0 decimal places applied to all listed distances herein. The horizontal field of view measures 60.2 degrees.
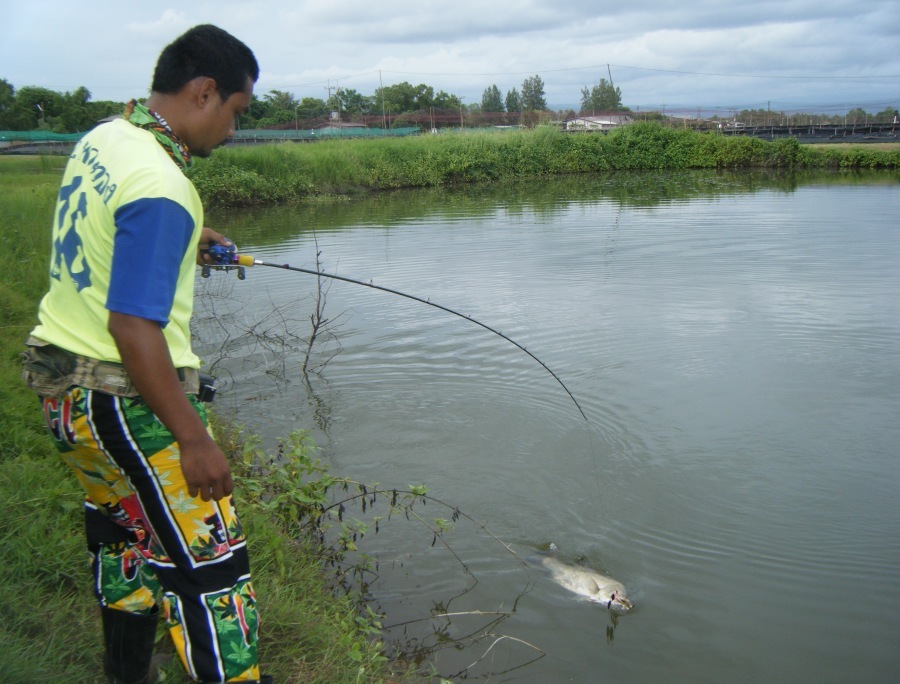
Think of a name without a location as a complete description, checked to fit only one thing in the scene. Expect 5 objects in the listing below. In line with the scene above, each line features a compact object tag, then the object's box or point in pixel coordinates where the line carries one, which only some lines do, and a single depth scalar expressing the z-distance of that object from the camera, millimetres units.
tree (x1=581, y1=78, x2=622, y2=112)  60144
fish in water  3639
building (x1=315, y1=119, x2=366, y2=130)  38500
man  1689
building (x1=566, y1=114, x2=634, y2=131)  38844
